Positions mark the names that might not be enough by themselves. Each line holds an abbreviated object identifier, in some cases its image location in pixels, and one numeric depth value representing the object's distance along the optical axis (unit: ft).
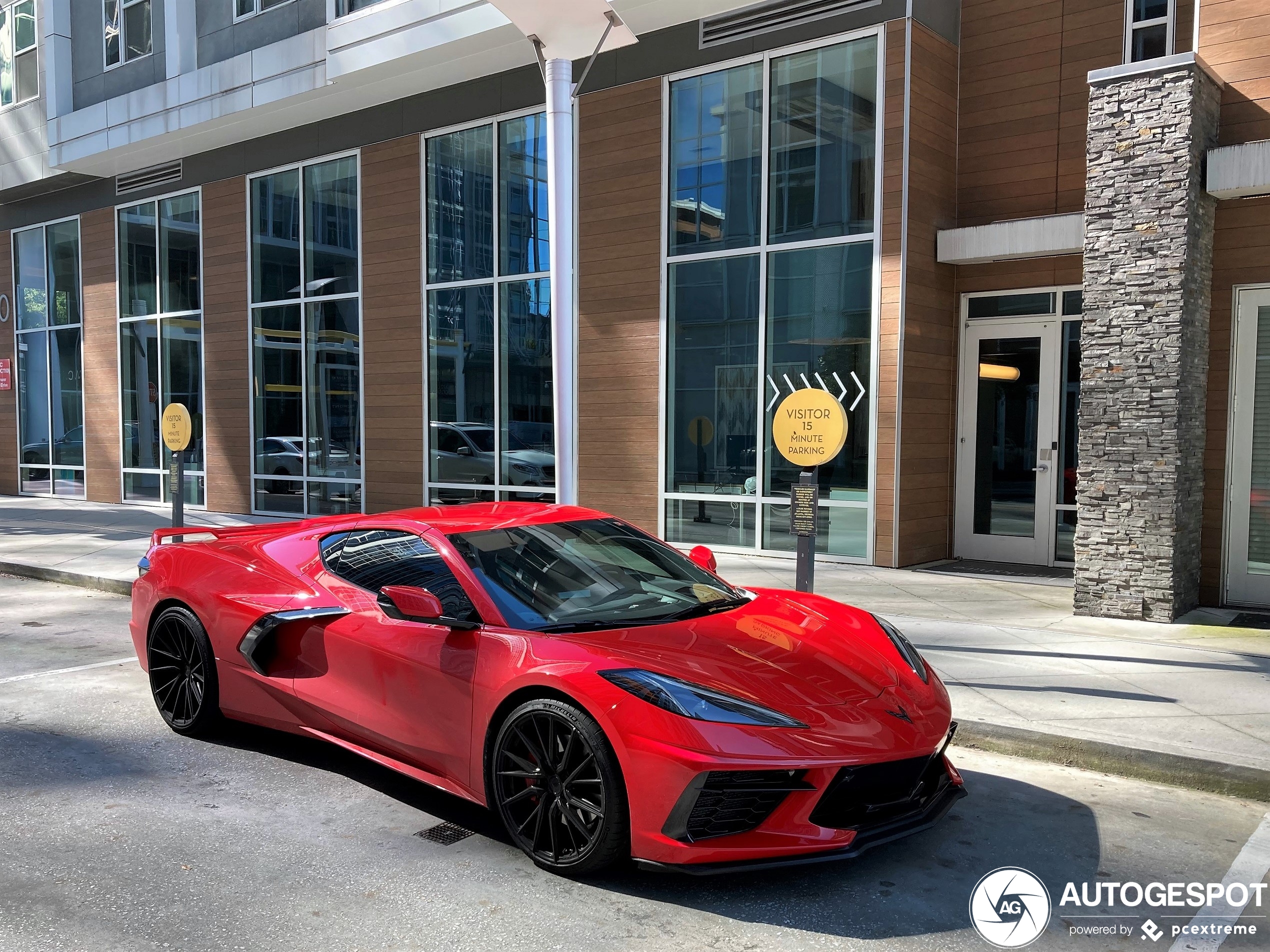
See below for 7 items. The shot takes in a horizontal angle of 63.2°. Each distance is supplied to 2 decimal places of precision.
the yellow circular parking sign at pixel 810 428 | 21.75
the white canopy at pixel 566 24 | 23.81
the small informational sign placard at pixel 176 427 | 37.60
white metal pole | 25.48
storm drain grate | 13.46
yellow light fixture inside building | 37.01
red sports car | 11.36
